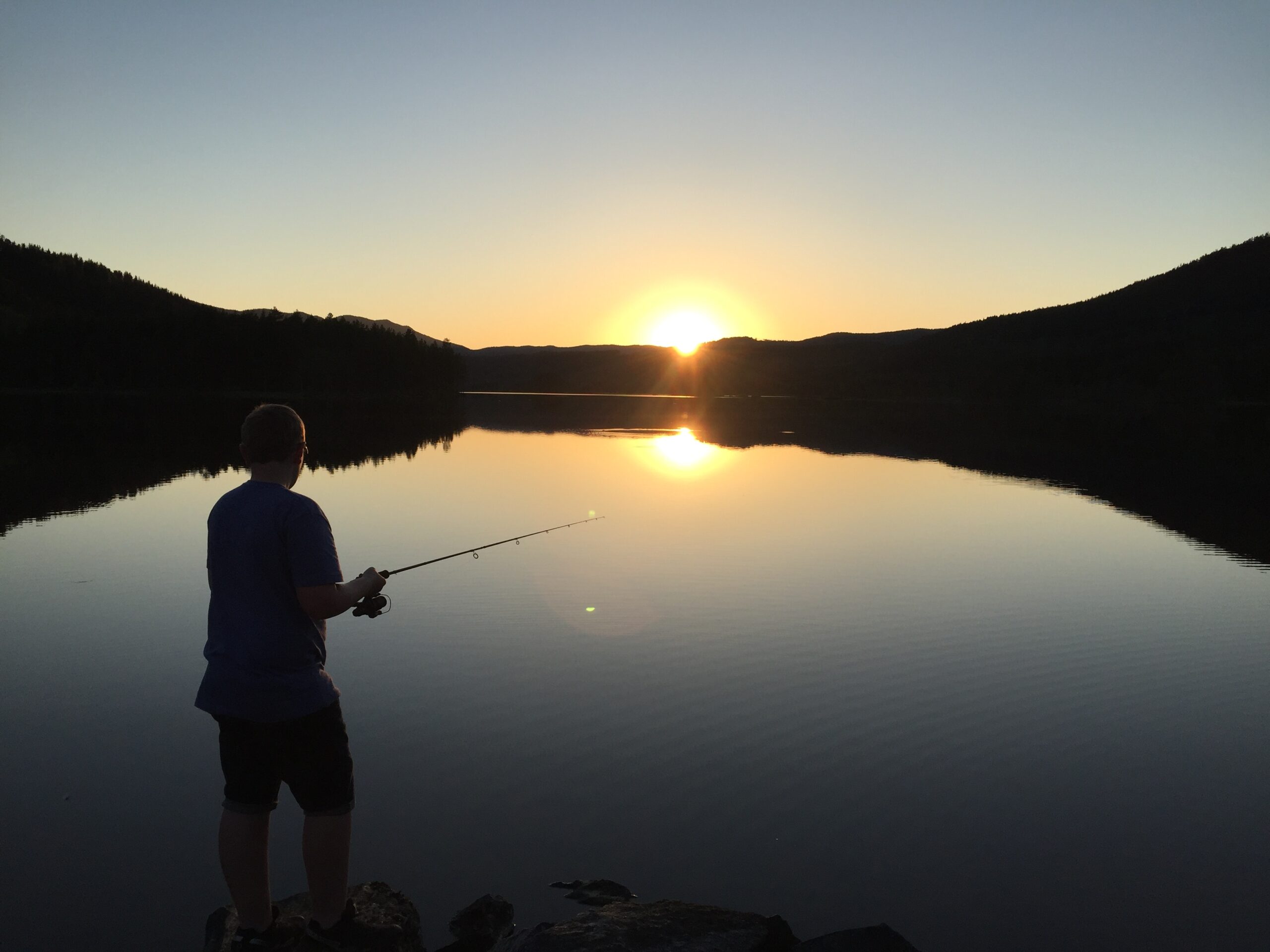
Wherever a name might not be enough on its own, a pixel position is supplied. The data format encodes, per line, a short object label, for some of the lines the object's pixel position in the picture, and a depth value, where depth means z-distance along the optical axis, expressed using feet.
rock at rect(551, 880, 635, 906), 14.19
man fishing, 10.75
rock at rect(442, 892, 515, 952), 13.03
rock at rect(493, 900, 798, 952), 12.13
